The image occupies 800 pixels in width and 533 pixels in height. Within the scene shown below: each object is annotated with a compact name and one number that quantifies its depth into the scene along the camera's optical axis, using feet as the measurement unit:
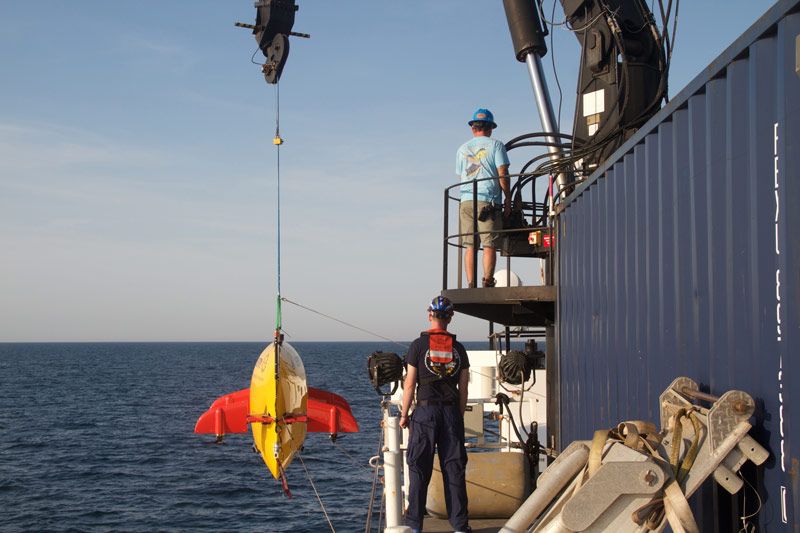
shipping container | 11.66
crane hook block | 24.23
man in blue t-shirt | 30.78
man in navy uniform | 19.51
